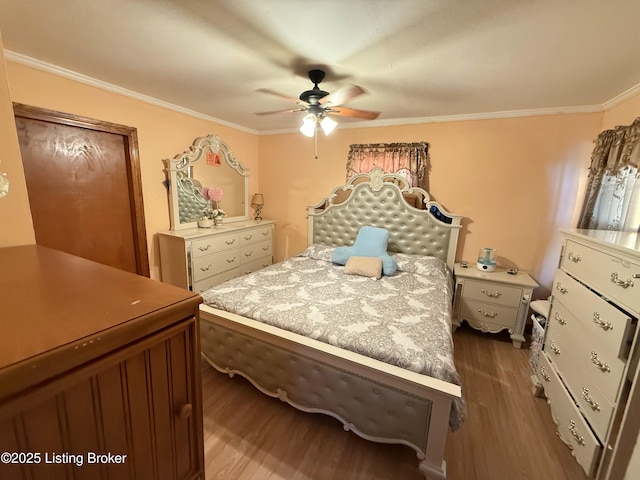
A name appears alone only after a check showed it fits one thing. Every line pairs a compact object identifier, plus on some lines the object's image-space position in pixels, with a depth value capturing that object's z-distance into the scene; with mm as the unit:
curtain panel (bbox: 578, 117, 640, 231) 2014
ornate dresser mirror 3053
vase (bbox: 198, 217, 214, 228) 3352
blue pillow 2936
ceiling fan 1979
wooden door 2104
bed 1373
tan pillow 2648
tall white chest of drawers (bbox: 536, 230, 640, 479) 1229
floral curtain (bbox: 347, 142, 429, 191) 3160
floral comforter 1486
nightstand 2619
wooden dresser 424
